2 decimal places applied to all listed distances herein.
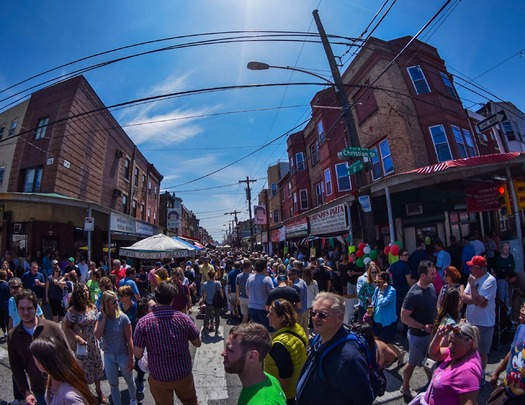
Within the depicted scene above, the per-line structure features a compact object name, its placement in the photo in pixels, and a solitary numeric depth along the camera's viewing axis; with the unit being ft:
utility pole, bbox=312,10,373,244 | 32.07
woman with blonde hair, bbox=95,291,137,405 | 13.55
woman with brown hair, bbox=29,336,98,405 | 7.20
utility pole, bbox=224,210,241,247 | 230.79
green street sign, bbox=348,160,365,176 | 29.89
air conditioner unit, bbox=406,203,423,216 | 40.40
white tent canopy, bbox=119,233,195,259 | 38.27
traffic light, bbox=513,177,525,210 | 26.50
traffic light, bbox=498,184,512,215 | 27.17
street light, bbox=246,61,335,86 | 28.73
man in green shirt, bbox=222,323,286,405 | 6.39
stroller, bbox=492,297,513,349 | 20.01
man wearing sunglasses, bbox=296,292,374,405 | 6.65
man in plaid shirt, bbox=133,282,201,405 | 10.94
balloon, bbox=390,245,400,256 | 28.94
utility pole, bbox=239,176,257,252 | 133.08
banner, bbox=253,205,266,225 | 119.53
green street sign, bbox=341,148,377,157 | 29.84
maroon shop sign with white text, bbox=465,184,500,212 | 29.35
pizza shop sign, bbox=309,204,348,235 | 39.42
